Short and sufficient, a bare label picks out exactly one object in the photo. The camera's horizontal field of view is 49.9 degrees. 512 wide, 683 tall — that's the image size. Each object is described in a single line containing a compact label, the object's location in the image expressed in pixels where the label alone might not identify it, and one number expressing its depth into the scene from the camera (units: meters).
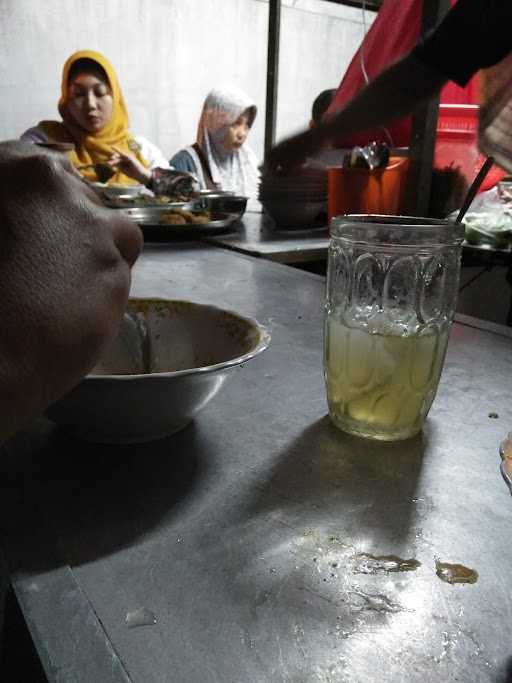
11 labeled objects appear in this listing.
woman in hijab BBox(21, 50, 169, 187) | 3.54
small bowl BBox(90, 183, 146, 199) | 2.36
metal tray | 1.81
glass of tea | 0.54
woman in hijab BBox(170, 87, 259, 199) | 4.19
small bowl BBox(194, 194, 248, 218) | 2.17
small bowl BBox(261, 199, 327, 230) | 2.05
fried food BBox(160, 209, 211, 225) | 1.86
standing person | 1.15
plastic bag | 1.80
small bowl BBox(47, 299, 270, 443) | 0.48
